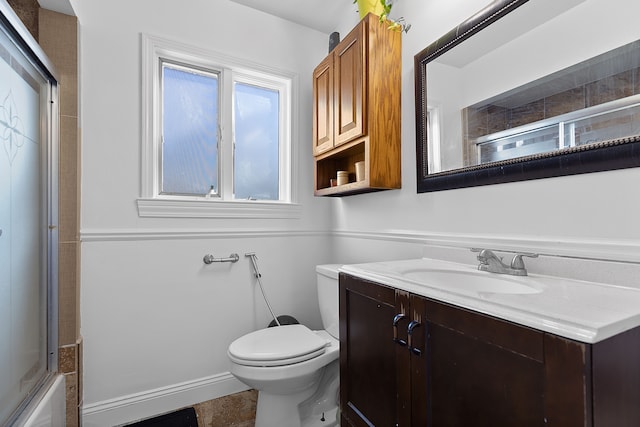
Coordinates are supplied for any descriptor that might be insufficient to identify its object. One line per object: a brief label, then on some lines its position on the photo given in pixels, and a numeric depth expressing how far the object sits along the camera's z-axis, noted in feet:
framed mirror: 2.89
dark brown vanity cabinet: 1.83
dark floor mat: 5.43
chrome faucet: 3.44
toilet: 4.65
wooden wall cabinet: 5.23
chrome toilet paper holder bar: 6.18
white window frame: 5.77
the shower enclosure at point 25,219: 3.55
